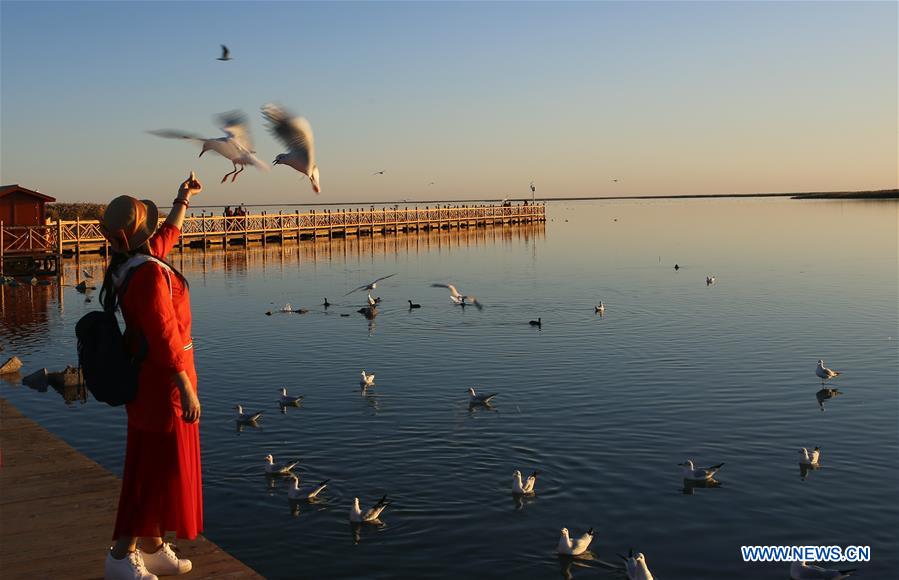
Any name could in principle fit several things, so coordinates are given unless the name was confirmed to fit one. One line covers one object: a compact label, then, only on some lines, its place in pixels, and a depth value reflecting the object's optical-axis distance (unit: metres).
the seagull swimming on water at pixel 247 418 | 12.52
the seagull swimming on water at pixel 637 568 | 7.22
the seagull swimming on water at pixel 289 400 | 13.58
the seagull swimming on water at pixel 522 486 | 9.38
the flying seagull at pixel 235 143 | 6.06
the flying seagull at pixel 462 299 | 21.29
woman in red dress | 4.44
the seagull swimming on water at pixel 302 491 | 9.29
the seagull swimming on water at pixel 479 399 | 13.45
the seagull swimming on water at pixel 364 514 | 8.61
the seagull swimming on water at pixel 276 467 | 10.07
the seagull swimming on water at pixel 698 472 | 9.90
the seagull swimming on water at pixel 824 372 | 15.22
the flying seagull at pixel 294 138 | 6.82
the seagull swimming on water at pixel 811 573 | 7.41
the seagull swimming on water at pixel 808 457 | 10.55
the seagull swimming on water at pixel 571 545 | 7.90
